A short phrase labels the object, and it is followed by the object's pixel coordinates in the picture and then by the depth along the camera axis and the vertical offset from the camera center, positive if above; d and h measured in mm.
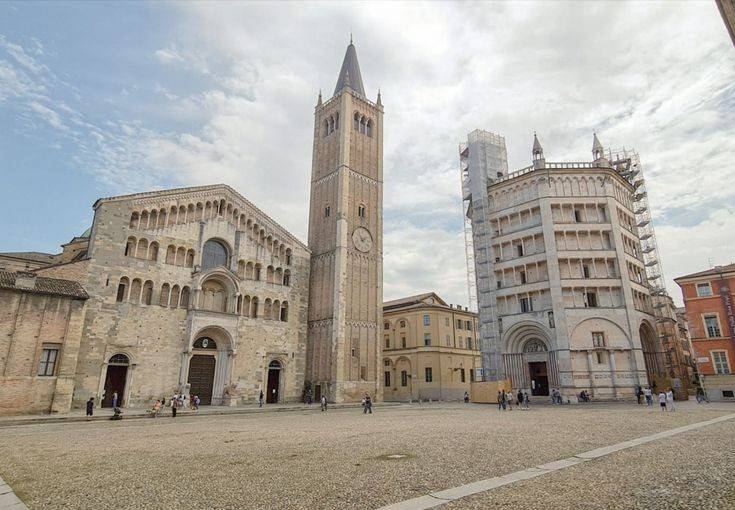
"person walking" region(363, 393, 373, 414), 27442 -2015
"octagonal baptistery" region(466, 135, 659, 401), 35781 +7937
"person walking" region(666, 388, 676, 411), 25239 -1666
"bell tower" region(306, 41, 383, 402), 37656 +12052
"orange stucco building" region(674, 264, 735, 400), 33594 +3910
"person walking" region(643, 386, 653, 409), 28906 -1731
